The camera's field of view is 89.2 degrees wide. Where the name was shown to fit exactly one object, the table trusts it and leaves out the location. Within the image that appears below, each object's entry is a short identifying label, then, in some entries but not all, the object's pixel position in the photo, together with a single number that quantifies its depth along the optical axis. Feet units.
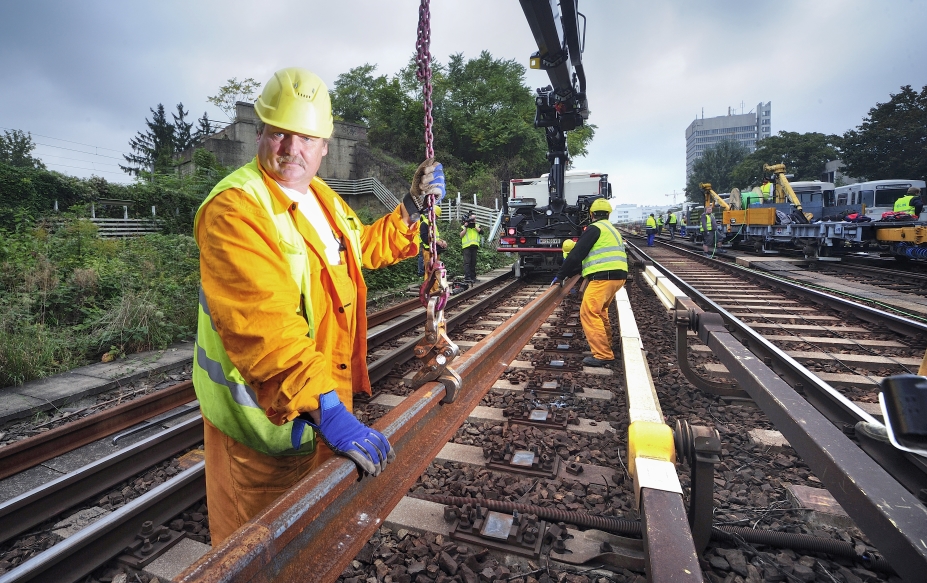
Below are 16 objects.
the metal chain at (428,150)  6.48
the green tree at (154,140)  166.93
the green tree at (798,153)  156.61
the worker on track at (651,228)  81.19
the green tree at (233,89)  114.52
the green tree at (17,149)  153.06
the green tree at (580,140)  130.56
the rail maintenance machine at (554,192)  25.63
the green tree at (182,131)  174.94
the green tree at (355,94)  144.36
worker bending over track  17.46
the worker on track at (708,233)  64.28
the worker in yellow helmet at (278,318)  4.42
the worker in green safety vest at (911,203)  43.65
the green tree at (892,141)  110.32
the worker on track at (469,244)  36.91
